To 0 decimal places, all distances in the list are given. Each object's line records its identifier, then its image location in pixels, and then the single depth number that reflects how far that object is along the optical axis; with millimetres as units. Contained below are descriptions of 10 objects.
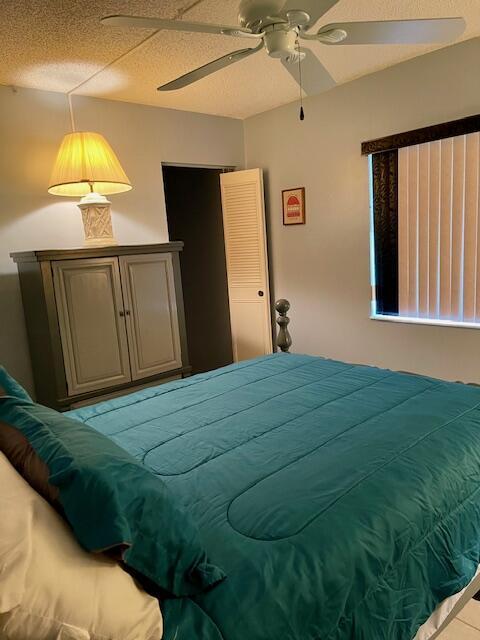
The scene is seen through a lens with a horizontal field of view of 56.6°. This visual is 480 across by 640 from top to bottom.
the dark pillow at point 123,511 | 857
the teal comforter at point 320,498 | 957
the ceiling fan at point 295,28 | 1576
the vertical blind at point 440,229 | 2930
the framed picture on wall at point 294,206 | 3932
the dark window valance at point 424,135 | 2826
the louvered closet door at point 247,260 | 4152
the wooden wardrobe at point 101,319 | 2717
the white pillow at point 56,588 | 701
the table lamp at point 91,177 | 2783
